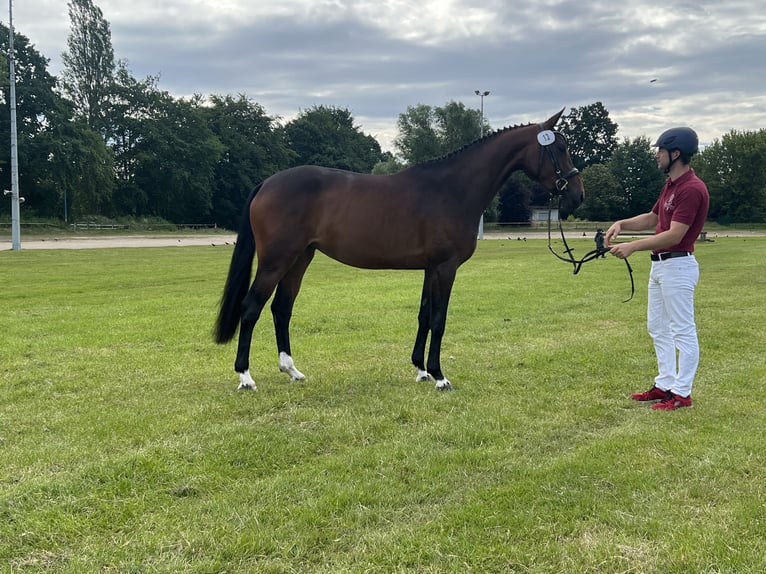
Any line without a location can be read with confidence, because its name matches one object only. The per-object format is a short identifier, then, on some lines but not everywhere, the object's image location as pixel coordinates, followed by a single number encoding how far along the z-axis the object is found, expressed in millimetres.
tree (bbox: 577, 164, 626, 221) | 71750
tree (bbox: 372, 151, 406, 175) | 66250
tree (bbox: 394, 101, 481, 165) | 62031
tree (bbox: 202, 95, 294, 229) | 66875
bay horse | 5984
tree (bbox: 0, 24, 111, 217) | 47719
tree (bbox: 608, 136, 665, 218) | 74375
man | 5000
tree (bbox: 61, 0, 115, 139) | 55156
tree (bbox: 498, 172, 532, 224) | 66625
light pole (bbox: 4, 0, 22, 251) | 27109
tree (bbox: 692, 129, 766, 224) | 68875
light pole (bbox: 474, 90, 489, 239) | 45031
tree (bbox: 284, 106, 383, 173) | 77812
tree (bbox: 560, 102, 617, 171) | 104688
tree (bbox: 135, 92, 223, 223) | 60031
